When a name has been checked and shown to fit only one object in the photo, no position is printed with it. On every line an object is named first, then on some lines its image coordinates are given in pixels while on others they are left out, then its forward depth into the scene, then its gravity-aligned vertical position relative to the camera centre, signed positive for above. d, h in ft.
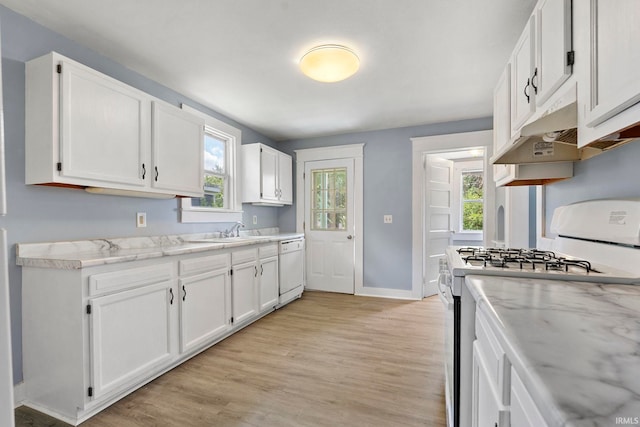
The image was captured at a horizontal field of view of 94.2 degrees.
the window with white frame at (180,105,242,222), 10.69 +1.42
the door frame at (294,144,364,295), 14.07 +0.98
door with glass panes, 14.37 -0.62
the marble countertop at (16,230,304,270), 5.44 -0.87
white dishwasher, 11.94 -2.41
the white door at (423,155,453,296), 13.26 -0.07
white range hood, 3.84 +1.21
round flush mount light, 7.02 +3.65
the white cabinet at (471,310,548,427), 1.97 -1.46
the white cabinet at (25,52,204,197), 5.77 +1.78
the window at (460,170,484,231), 17.78 +0.75
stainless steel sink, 9.92 -0.95
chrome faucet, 11.60 -0.70
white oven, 3.97 -0.80
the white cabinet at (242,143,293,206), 12.48 +1.66
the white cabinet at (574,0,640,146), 2.63 +1.44
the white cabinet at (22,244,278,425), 5.33 -2.35
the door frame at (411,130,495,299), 12.28 +1.17
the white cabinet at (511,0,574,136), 3.98 +2.44
